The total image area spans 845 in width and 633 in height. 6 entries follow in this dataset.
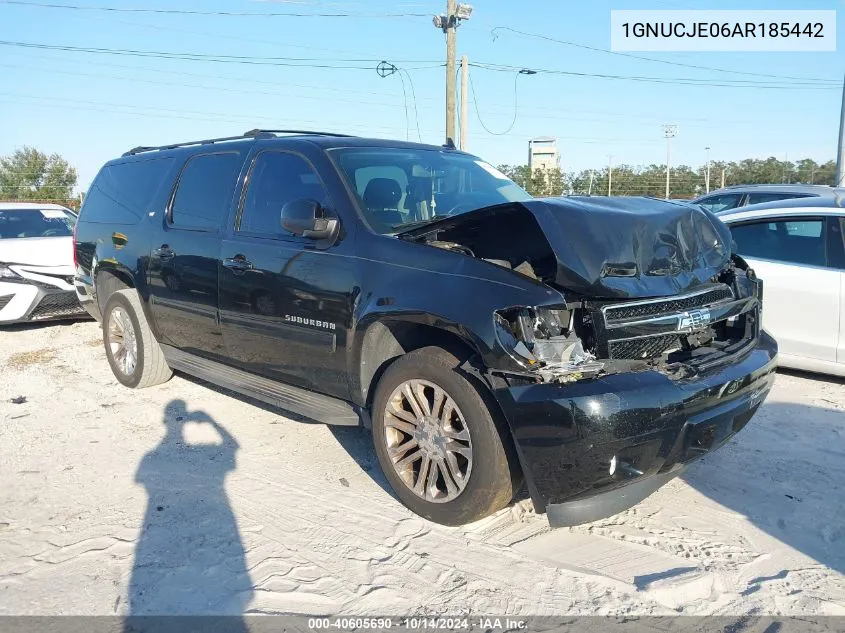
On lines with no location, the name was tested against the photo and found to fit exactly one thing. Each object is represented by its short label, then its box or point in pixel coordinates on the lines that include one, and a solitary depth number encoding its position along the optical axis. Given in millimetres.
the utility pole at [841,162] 15609
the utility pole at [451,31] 19797
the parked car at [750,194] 9508
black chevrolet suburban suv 2879
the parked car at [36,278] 7891
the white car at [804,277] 5594
